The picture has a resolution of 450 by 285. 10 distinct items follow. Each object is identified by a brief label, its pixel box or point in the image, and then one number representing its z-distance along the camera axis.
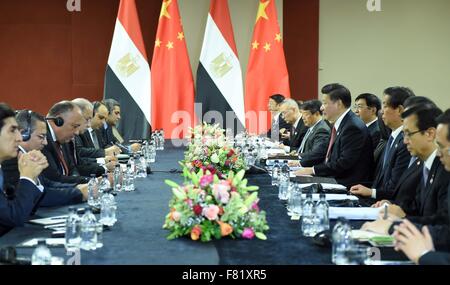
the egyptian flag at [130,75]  9.09
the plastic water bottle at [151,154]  6.31
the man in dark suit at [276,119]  8.84
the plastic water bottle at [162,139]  7.91
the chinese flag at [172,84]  9.23
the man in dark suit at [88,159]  5.40
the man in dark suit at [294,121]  7.81
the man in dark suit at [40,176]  3.67
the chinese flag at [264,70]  9.19
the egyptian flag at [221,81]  9.23
